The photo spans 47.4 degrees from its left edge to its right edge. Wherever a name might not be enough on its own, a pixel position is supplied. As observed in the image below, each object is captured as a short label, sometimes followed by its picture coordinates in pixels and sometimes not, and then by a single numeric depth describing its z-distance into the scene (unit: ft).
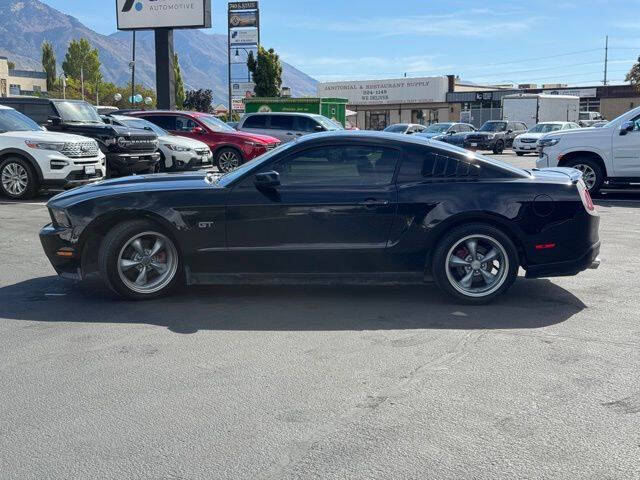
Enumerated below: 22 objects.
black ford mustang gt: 20.30
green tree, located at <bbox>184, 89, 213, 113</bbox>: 216.13
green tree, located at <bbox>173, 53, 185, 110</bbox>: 222.58
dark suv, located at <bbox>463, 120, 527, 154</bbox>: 114.62
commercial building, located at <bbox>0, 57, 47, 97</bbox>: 288.28
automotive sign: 108.58
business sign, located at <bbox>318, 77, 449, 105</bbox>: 216.54
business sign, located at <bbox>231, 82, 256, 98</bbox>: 190.90
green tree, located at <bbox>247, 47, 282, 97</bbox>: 153.67
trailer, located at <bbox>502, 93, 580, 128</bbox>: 144.97
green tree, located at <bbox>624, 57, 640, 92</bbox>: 192.39
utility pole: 402.97
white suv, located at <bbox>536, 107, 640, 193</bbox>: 45.52
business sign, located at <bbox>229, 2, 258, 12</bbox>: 187.83
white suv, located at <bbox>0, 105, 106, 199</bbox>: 43.01
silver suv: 72.54
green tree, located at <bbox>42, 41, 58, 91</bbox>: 346.54
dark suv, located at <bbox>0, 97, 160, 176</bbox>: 51.47
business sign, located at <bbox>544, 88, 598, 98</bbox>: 212.43
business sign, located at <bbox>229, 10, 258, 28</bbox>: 187.01
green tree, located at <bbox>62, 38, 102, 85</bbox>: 347.77
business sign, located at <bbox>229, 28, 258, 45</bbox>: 186.00
